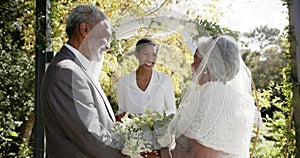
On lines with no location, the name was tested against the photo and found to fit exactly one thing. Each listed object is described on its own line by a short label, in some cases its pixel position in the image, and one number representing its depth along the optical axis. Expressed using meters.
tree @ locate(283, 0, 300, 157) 3.20
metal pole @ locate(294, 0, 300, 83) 3.16
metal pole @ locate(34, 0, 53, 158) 4.23
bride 2.05
